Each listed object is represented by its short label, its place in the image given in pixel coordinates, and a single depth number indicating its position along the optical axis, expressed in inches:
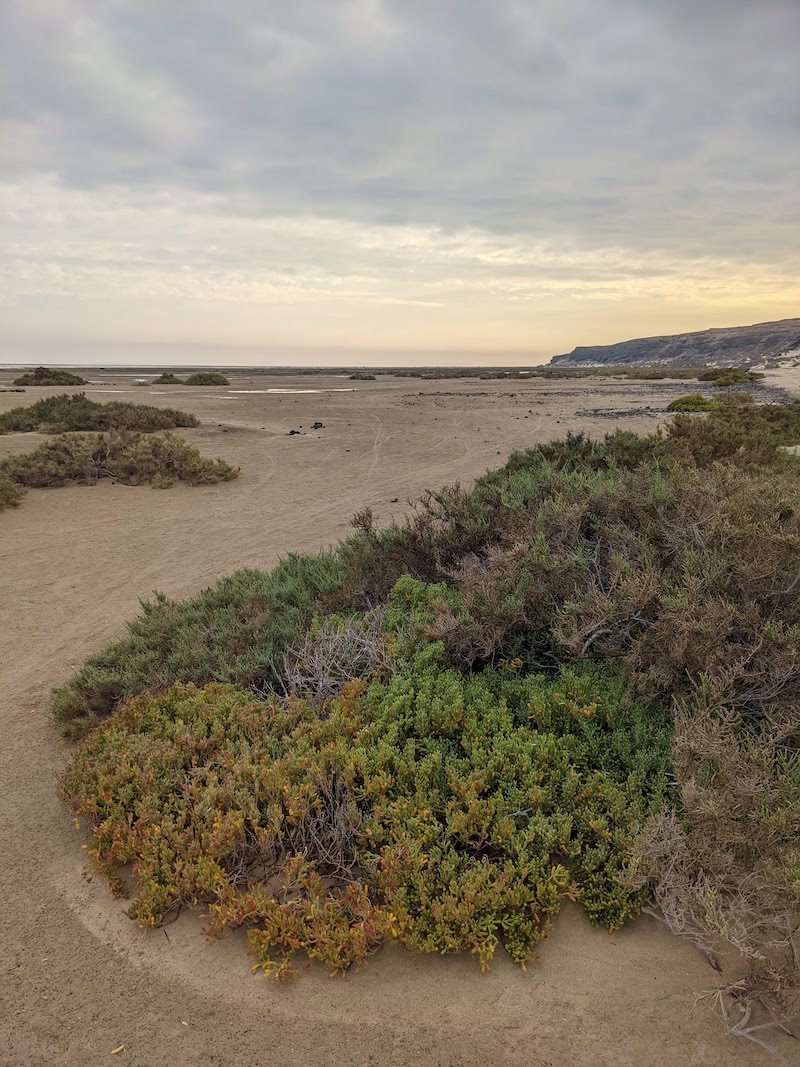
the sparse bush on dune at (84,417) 719.1
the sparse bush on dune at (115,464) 494.0
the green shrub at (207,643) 178.9
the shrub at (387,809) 106.0
